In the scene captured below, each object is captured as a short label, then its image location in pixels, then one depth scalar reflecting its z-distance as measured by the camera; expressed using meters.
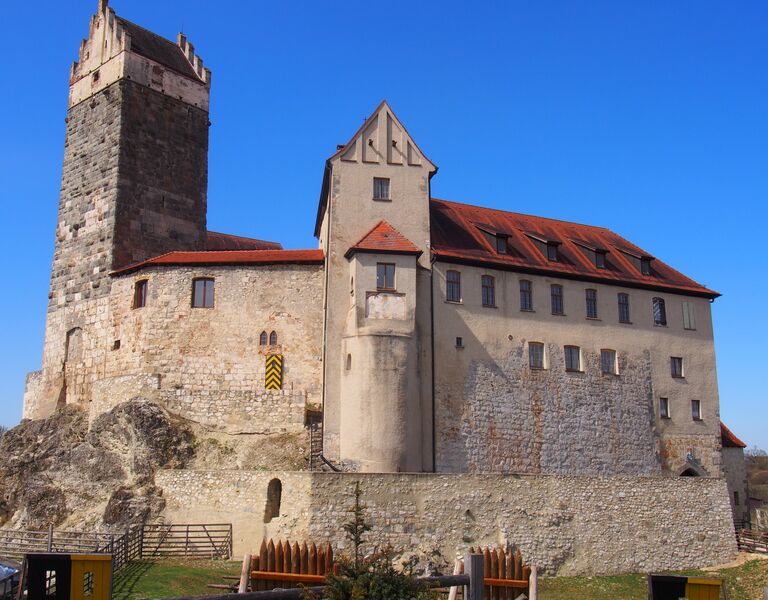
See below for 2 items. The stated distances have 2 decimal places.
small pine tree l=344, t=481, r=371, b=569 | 17.44
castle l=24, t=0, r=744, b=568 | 36.56
